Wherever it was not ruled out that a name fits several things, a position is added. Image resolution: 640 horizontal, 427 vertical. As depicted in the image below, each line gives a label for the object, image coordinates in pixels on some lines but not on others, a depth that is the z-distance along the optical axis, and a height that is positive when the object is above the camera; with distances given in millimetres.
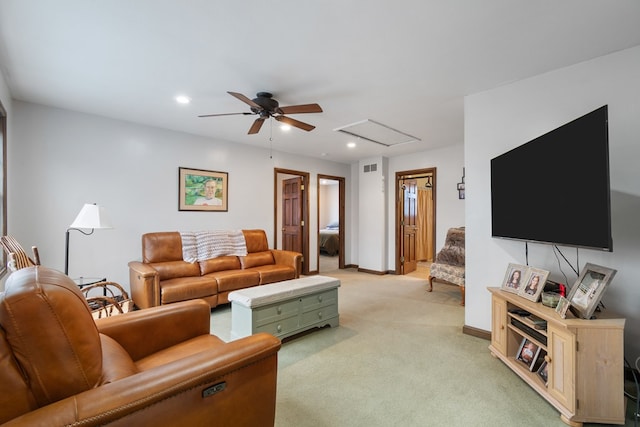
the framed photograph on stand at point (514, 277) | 2254 -511
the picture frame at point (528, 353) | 2033 -1031
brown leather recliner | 833 -567
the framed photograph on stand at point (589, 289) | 1675 -470
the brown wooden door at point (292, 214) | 5879 +28
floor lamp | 2846 -29
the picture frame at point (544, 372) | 1876 -1079
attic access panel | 3824 +1211
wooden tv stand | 1617 -907
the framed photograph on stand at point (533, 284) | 2051 -517
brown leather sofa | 3150 -759
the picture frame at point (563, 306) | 1749 -581
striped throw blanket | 3911 -413
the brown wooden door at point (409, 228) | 5844 -270
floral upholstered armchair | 4059 -698
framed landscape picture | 4160 +392
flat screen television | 1596 +183
